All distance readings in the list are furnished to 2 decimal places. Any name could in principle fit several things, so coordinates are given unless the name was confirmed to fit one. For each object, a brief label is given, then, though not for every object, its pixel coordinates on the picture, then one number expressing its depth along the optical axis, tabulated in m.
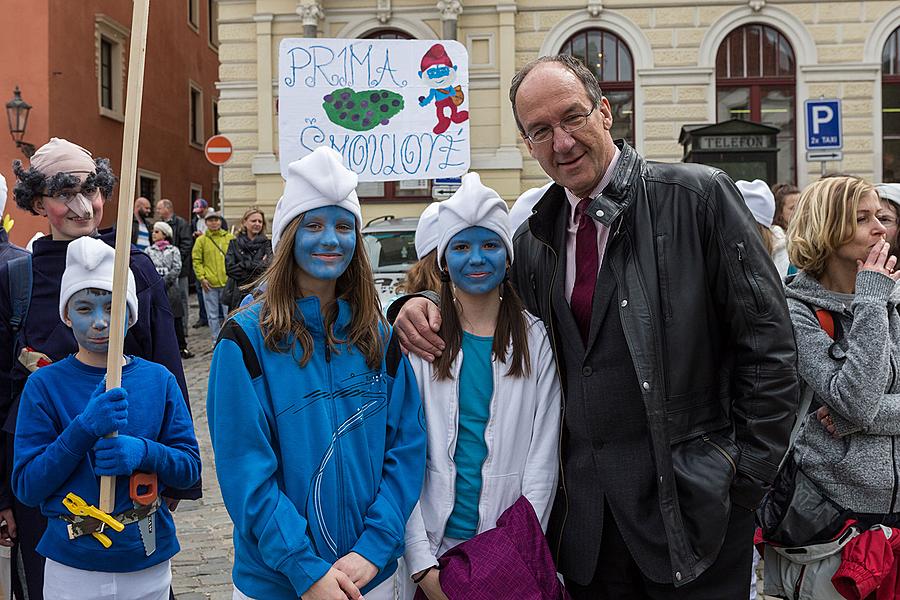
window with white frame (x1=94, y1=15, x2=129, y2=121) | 23.59
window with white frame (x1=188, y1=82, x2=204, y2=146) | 29.33
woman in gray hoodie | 3.20
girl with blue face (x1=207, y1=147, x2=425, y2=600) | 2.64
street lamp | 19.48
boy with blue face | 3.01
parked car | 9.51
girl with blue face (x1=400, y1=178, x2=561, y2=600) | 2.95
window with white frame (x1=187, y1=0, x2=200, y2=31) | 29.08
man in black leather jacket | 2.69
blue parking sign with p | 10.95
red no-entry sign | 17.12
